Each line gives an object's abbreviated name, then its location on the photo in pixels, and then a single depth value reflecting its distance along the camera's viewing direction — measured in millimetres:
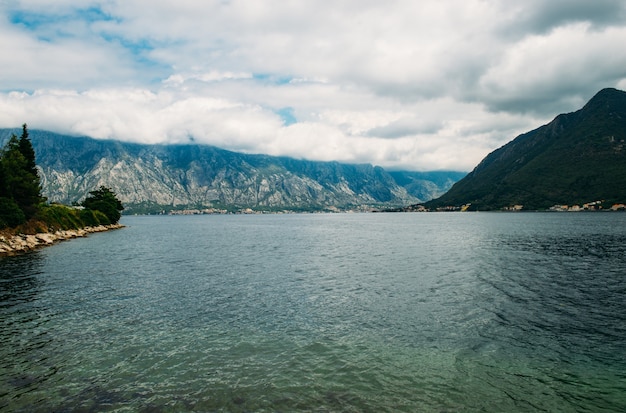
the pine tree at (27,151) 119125
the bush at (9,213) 87250
